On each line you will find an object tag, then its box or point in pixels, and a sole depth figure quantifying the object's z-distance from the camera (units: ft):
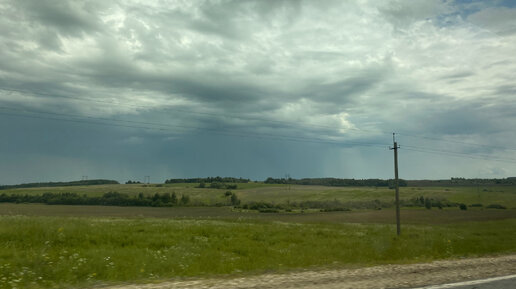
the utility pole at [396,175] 106.93
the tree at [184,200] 360.03
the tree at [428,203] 323.78
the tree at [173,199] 356.87
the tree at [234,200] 358.43
